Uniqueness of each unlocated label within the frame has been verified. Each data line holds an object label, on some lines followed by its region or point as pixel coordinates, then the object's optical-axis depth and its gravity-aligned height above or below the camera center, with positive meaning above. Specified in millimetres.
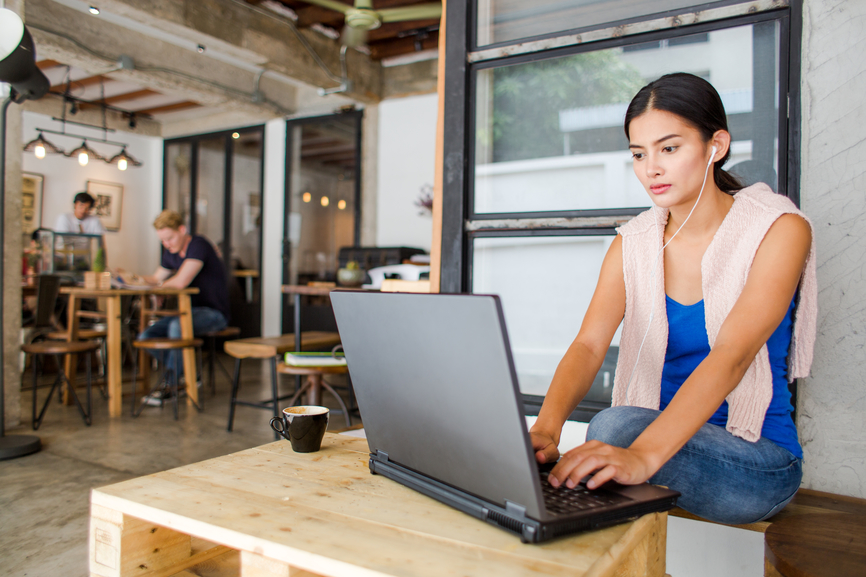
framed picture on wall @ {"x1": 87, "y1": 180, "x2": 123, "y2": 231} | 8297 +908
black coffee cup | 1118 -314
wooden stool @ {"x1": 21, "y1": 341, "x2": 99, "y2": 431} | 3729 -570
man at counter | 6660 +510
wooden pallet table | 667 -344
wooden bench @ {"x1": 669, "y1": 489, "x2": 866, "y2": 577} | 896 -445
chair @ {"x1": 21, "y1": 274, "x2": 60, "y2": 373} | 4164 -279
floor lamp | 2852 +979
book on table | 3205 -509
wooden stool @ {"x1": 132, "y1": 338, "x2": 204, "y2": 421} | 3984 -556
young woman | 994 -105
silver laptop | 670 -187
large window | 1663 +476
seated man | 4430 -99
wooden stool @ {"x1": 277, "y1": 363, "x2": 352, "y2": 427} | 3217 -606
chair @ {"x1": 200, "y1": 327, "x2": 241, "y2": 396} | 4829 -599
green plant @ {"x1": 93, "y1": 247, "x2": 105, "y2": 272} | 4375 +5
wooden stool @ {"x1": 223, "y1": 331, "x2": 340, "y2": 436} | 3465 -490
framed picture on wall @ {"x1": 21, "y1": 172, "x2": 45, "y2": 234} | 7387 +778
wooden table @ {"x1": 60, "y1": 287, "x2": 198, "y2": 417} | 4023 -485
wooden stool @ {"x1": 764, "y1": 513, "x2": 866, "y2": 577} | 860 -434
